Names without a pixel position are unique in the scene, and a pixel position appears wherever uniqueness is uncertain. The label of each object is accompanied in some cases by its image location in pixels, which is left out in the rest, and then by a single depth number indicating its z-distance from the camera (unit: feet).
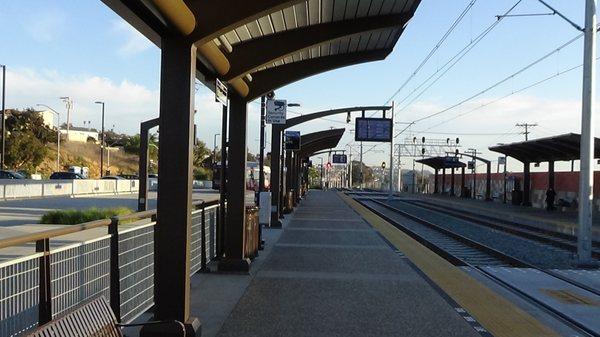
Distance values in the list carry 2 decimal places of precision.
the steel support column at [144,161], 57.36
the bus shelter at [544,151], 106.99
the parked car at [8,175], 147.33
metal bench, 12.61
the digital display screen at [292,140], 85.10
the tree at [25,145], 216.54
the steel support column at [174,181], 19.53
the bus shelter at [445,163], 206.18
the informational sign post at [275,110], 53.01
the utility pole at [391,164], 184.55
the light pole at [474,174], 212.45
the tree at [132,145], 320.09
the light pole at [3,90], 150.55
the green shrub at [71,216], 64.59
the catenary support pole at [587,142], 43.32
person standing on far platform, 132.87
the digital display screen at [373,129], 129.19
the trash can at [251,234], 37.09
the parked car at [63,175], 165.27
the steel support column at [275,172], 67.05
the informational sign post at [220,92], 25.98
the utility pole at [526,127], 305.53
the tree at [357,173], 541.13
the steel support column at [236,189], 34.09
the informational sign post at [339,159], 282.77
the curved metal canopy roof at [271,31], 18.63
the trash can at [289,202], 92.68
